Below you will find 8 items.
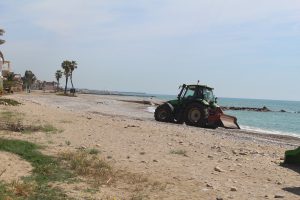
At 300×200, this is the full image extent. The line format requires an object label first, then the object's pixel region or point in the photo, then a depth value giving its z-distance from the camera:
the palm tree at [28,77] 130.71
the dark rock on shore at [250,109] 96.69
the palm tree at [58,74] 136.25
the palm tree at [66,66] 106.81
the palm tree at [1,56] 35.16
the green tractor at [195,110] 25.81
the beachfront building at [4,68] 62.72
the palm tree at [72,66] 107.65
